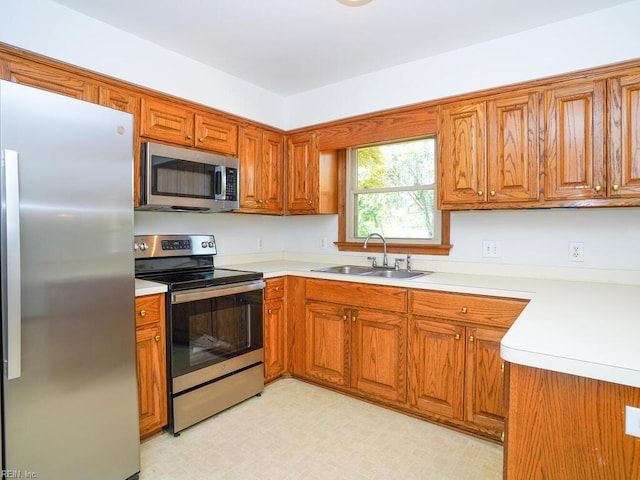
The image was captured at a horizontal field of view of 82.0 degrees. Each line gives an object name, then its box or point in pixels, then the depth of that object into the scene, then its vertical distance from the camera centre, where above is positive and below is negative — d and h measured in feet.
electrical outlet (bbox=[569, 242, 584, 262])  7.39 -0.35
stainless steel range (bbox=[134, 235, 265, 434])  7.20 -1.93
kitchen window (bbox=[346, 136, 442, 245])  9.58 +1.20
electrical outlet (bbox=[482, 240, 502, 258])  8.33 -0.32
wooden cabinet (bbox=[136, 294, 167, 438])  6.70 -2.35
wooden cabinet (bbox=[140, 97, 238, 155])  7.76 +2.51
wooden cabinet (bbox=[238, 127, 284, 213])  9.70 +1.83
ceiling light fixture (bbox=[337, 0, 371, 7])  6.18 +3.96
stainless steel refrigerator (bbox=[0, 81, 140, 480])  4.61 -0.71
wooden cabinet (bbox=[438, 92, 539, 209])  7.16 +1.72
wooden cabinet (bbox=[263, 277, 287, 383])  9.27 -2.42
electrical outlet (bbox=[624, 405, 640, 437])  2.88 -1.47
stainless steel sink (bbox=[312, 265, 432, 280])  9.13 -0.94
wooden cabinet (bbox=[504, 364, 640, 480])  2.98 -1.67
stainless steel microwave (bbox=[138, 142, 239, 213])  7.55 +1.27
